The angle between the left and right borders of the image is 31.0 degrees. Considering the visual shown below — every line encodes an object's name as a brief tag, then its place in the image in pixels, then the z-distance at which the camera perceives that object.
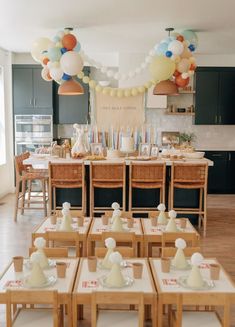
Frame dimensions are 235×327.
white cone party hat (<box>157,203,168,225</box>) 4.12
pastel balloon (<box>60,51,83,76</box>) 6.10
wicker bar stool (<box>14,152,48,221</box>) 6.77
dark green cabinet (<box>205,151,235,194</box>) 9.14
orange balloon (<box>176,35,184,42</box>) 6.36
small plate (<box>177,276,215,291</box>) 2.60
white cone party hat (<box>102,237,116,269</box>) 2.87
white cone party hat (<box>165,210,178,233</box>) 3.83
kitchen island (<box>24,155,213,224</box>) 6.49
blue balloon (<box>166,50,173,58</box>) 6.15
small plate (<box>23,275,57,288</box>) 2.62
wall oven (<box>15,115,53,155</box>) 9.10
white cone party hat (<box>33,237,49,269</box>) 2.89
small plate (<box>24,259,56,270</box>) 2.92
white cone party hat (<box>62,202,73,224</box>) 3.94
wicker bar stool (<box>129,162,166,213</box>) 6.00
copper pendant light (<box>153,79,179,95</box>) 6.43
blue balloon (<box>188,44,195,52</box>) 6.66
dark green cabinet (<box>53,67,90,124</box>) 9.23
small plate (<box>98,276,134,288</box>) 2.64
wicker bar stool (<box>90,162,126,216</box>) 6.01
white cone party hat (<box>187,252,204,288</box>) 2.62
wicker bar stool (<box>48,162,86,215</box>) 6.03
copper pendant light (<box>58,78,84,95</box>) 6.49
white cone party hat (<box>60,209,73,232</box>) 3.85
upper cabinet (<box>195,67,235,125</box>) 9.16
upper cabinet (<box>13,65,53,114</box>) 9.06
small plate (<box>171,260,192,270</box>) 2.93
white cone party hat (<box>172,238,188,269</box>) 2.92
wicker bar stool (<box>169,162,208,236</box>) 6.01
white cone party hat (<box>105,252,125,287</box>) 2.62
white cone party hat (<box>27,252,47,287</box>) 2.62
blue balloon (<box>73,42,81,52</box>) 6.45
